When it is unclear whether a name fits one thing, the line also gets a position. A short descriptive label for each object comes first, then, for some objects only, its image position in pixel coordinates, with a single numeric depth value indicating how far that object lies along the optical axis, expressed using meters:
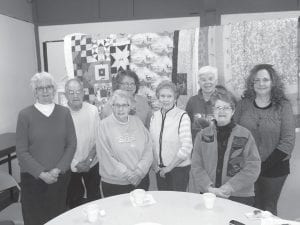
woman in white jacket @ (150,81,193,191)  2.07
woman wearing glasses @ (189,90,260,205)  1.75
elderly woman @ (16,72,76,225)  1.94
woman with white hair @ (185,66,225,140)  2.26
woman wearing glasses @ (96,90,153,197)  1.94
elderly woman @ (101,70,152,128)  2.41
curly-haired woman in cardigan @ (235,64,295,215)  2.00
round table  1.28
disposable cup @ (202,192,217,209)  1.38
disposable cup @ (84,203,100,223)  1.28
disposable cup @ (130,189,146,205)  1.44
